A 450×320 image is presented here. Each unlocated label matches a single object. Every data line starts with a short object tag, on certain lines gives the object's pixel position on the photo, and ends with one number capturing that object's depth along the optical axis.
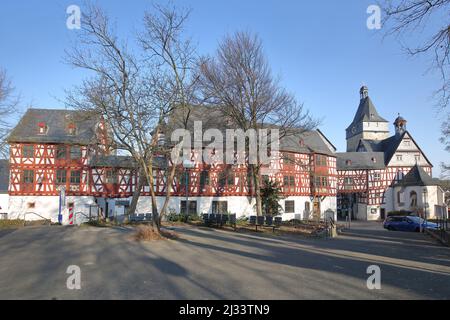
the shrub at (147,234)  15.49
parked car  29.86
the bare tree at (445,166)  28.14
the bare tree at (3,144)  25.37
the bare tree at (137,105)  17.16
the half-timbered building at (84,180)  33.28
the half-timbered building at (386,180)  50.88
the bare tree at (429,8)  8.96
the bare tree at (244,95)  23.77
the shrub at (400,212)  46.66
